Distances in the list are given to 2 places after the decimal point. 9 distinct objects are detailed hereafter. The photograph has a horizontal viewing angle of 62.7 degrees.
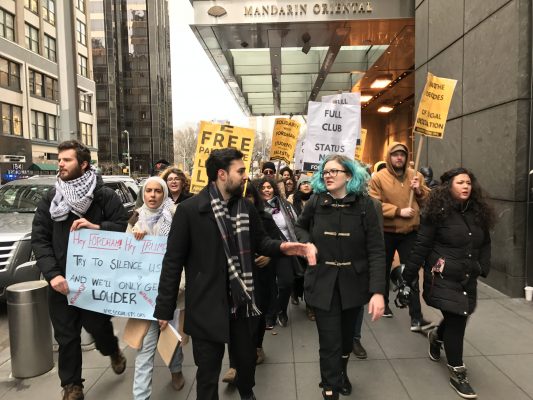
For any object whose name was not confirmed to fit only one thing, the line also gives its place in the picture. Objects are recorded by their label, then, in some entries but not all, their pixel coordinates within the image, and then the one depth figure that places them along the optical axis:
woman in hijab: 3.50
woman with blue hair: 3.40
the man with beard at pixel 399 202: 4.96
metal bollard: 4.19
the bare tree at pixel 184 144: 93.00
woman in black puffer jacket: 3.71
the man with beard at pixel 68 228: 3.61
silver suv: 6.11
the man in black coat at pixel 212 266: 2.98
